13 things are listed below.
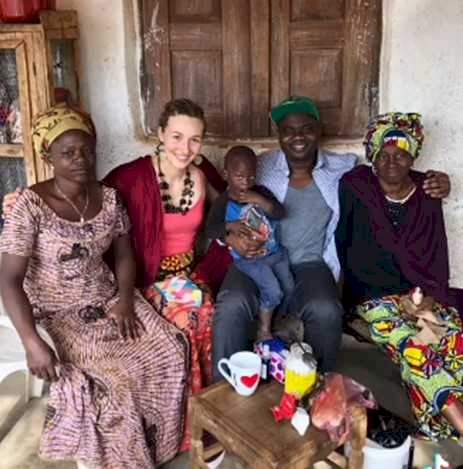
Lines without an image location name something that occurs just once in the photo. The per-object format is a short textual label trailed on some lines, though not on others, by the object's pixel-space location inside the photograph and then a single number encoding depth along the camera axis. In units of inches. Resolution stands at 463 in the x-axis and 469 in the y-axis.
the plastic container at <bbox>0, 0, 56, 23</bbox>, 95.1
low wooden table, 62.4
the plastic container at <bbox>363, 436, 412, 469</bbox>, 76.7
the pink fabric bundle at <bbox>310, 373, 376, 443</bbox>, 65.9
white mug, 69.9
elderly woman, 83.8
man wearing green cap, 86.3
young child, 89.7
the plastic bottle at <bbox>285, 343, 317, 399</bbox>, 68.0
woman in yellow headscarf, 74.8
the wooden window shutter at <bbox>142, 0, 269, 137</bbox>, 108.0
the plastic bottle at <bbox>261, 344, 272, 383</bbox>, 73.9
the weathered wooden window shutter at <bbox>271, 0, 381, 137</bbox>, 104.8
